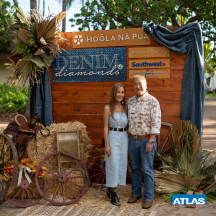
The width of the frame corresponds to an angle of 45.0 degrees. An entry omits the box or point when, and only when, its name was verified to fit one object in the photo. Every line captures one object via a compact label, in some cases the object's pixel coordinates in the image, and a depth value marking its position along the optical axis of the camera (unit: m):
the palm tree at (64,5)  18.27
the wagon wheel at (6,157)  3.54
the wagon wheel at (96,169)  4.56
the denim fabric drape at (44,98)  4.99
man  3.59
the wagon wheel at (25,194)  3.88
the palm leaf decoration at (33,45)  4.64
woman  3.72
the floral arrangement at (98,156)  4.62
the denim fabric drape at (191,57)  4.35
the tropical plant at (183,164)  3.92
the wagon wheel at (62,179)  4.07
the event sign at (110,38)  4.65
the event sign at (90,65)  4.77
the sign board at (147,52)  4.56
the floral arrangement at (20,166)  3.98
